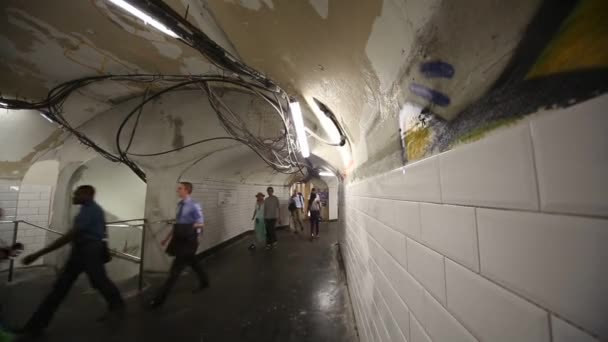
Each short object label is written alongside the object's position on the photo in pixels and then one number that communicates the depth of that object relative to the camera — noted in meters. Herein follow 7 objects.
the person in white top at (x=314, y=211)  8.03
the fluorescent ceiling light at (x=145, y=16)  1.48
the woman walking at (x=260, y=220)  6.67
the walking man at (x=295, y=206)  9.23
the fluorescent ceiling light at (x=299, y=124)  2.32
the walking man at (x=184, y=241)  3.27
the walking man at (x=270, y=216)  6.60
